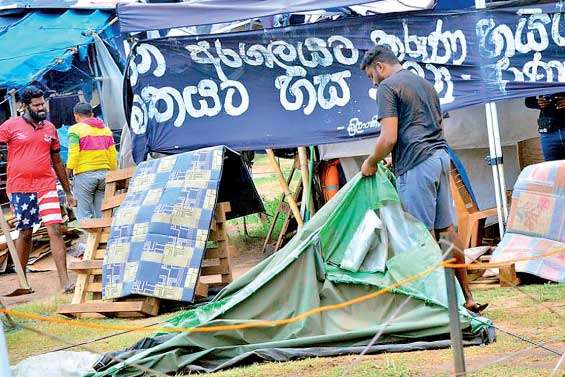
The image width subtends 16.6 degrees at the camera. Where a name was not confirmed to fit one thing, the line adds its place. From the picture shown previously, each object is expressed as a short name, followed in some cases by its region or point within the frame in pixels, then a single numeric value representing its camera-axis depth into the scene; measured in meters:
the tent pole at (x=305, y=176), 20.82
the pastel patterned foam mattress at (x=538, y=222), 16.10
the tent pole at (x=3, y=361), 8.17
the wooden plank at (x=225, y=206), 18.09
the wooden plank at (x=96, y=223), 18.29
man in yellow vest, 21.50
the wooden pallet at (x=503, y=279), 16.17
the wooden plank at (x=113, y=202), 18.62
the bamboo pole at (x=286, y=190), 20.38
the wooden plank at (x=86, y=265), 17.69
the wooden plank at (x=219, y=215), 17.94
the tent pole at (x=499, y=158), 18.09
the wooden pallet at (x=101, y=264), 17.02
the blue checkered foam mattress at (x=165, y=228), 16.36
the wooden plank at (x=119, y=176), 19.25
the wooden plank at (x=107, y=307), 16.37
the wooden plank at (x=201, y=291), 17.02
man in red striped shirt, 20.18
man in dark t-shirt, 13.47
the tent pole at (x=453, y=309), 8.43
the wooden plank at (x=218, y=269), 18.06
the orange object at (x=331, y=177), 21.83
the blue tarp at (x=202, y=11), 17.93
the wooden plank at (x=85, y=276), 17.80
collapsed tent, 12.33
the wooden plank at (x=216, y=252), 18.00
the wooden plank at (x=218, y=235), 17.91
